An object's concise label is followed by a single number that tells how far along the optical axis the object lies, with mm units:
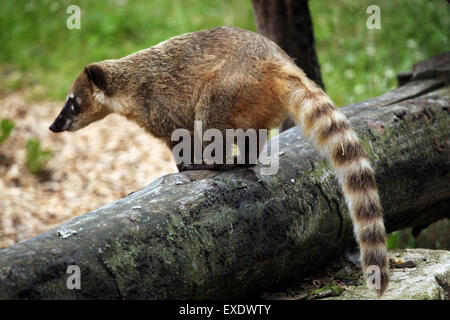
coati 2740
